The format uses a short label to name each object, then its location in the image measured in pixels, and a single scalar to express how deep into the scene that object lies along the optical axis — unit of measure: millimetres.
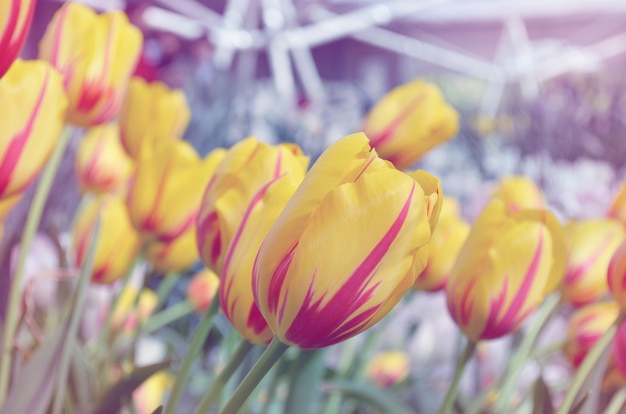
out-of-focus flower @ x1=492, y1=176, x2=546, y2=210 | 400
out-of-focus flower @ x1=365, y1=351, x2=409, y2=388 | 541
